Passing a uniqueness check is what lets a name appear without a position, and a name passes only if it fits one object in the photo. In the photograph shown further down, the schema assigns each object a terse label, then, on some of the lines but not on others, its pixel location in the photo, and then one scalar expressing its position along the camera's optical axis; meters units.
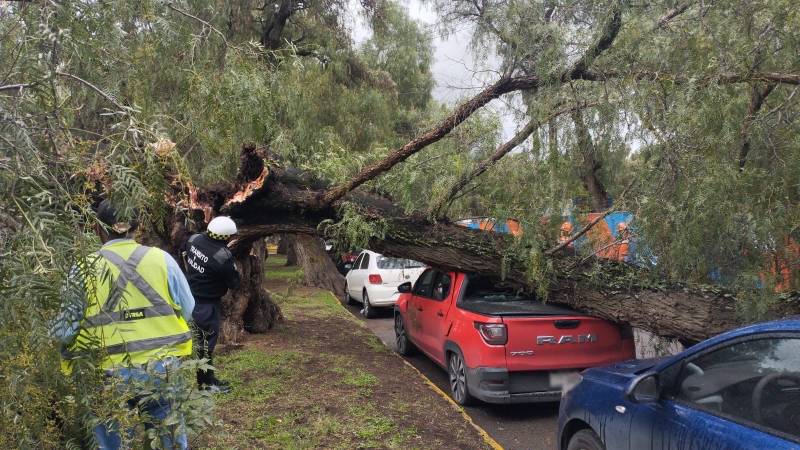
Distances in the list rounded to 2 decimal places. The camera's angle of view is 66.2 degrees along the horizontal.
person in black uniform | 5.99
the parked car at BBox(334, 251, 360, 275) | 19.64
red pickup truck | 5.84
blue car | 2.74
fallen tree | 5.70
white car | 12.73
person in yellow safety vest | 2.86
